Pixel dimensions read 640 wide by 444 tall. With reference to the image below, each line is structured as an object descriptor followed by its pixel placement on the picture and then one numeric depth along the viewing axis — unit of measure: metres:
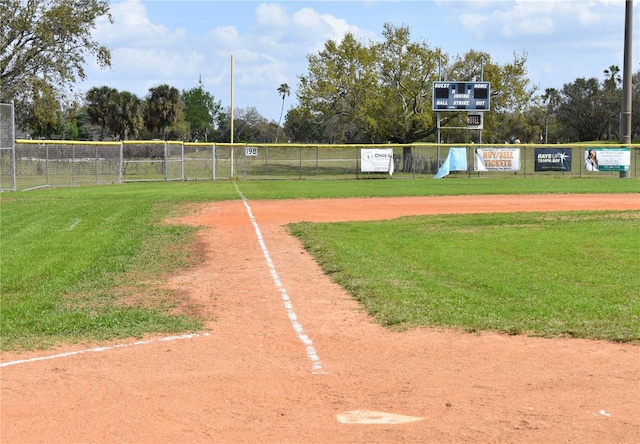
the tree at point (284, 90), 116.80
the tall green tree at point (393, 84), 59.03
